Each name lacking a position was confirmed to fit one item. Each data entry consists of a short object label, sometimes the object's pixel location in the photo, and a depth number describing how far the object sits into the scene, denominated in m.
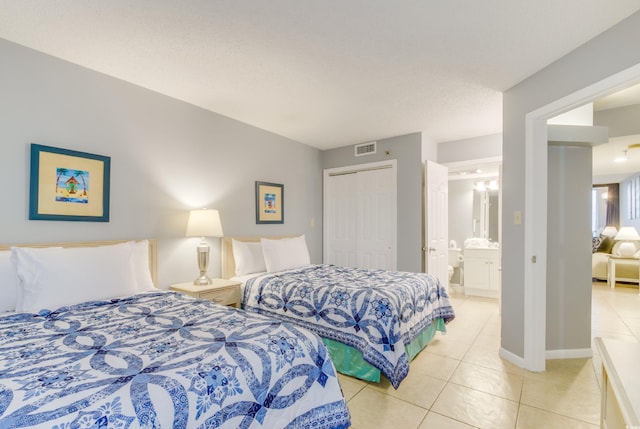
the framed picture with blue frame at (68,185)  2.30
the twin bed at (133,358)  0.99
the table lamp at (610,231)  6.65
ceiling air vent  4.72
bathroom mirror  5.65
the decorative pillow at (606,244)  6.57
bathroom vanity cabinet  4.99
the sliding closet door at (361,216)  4.55
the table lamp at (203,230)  3.09
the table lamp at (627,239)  5.86
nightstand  2.87
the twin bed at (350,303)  2.36
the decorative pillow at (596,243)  6.68
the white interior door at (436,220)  4.22
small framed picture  4.10
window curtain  6.84
